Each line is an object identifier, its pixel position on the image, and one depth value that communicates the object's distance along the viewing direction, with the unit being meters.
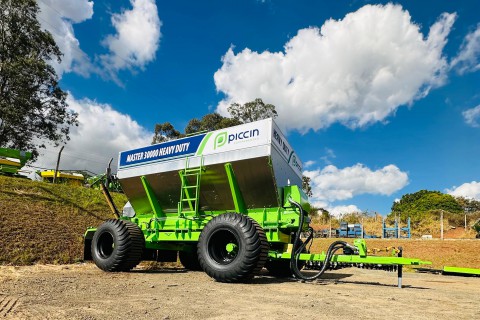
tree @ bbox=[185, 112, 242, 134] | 38.95
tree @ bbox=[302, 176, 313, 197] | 41.09
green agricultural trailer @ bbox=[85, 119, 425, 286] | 7.04
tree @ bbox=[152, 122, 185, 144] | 44.66
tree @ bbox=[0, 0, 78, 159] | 23.92
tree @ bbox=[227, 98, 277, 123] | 38.44
